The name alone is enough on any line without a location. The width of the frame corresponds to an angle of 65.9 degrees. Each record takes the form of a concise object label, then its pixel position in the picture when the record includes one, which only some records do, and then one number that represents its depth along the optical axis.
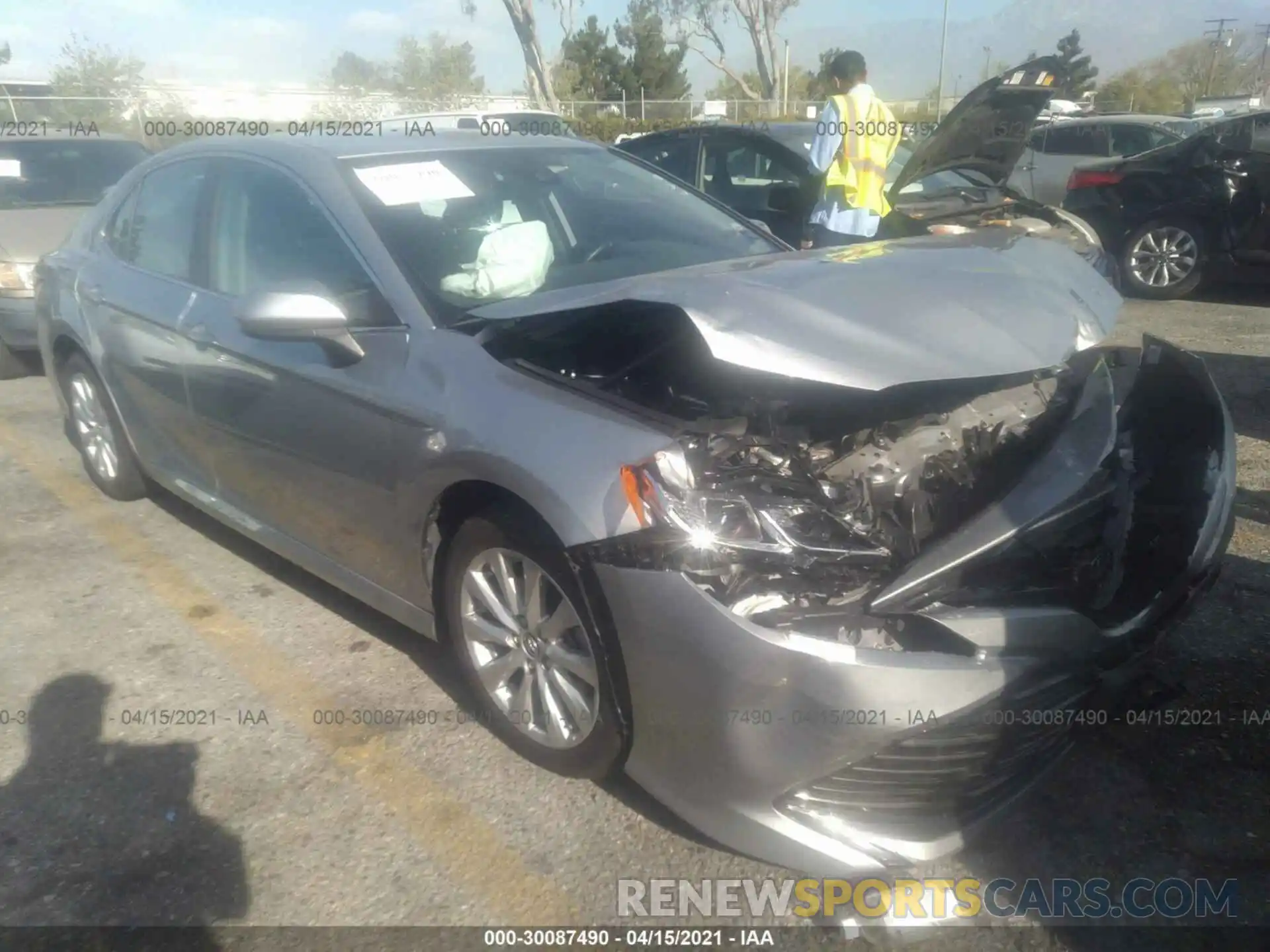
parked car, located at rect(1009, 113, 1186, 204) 11.48
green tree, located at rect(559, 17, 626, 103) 46.66
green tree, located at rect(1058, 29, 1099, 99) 43.96
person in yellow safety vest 5.84
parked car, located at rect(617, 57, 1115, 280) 5.78
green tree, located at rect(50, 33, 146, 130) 21.08
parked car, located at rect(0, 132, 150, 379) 6.70
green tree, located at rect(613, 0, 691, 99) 46.22
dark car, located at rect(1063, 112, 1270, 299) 7.97
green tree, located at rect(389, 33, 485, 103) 45.31
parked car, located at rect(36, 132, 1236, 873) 2.07
